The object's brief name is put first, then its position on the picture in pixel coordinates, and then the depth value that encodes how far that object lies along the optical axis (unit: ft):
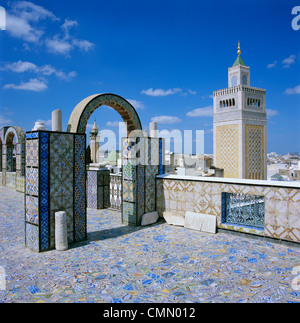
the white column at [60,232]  13.65
